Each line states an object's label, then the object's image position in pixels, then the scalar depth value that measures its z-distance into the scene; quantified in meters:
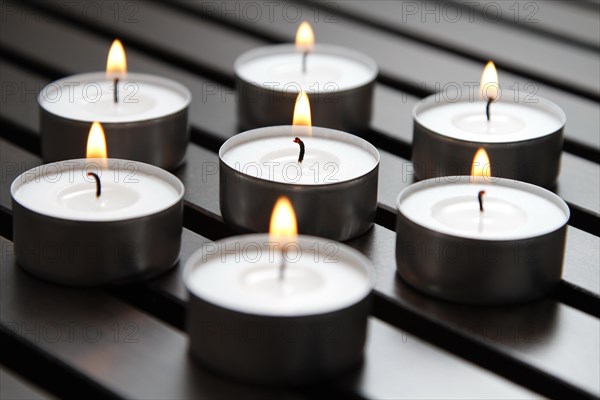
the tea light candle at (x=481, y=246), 0.53
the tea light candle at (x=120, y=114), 0.59
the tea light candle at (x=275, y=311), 0.50
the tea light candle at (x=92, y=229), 0.53
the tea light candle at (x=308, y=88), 0.62
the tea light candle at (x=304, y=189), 0.55
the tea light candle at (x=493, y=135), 0.58
